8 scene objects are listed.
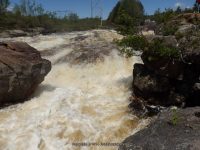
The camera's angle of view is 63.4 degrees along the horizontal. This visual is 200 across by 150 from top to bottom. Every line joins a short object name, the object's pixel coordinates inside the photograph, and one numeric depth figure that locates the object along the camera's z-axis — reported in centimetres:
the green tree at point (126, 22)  517
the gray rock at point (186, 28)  482
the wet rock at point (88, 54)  640
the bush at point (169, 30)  503
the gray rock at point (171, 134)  304
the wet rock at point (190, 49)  449
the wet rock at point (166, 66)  469
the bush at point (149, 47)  460
